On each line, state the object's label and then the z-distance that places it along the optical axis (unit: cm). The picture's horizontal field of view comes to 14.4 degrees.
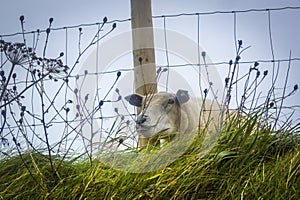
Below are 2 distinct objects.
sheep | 848
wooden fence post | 788
